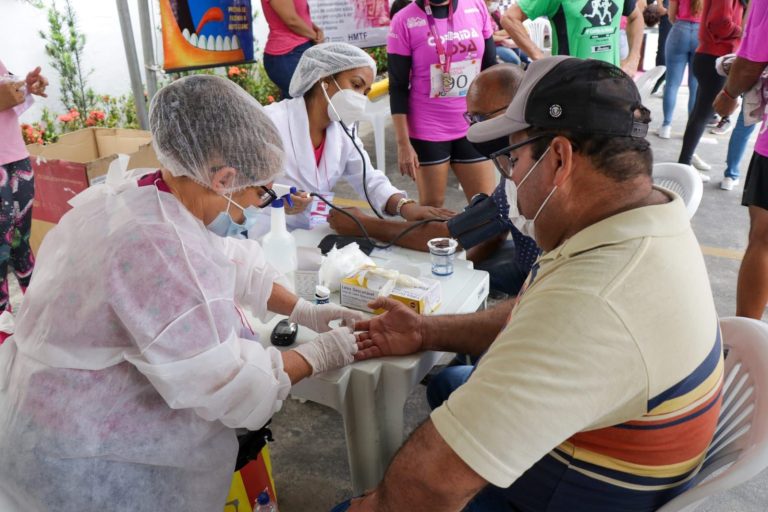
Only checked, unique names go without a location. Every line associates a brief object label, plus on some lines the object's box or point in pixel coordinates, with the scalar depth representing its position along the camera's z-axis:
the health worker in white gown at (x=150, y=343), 1.11
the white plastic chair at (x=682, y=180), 2.10
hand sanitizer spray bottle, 1.78
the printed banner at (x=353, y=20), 4.70
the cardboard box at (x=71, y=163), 2.85
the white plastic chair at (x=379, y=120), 4.60
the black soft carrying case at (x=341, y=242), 1.98
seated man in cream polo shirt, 0.84
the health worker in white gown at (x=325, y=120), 2.31
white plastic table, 1.38
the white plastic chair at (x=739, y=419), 0.95
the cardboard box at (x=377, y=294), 1.54
